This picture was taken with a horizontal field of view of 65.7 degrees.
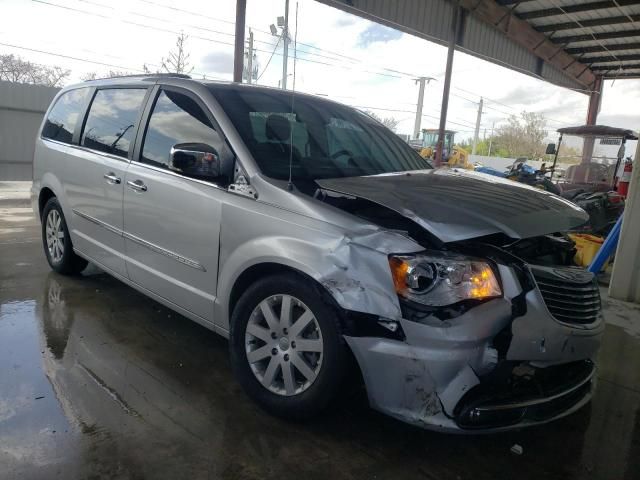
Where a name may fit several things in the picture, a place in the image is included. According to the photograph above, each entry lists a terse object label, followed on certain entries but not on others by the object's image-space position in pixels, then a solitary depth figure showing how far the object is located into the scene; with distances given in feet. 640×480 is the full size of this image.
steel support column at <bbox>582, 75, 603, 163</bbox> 57.77
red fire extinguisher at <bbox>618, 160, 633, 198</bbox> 30.42
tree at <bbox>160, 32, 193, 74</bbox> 76.14
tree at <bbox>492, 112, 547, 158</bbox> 159.02
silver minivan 7.06
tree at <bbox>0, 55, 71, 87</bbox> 79.82
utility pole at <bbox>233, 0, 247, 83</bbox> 25.17
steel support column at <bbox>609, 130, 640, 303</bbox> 17.01
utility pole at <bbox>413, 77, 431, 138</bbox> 140.79
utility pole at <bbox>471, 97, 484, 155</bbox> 185.52
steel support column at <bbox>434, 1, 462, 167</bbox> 38.78
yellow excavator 69.86
